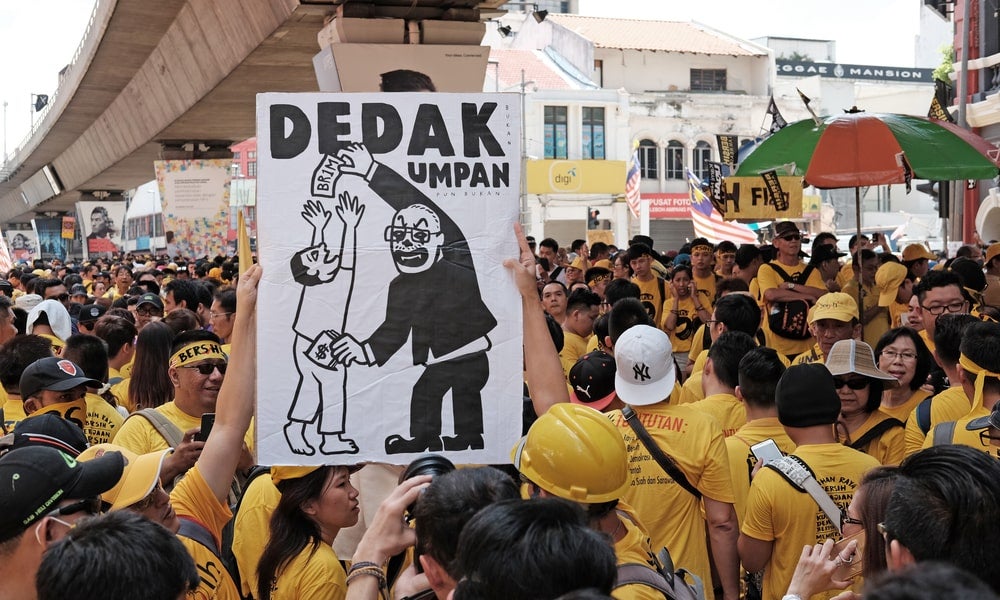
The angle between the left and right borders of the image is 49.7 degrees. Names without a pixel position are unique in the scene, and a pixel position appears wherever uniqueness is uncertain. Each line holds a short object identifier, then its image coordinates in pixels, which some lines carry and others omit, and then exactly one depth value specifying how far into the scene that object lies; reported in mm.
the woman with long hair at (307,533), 3506
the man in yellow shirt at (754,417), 4703
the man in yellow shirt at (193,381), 5469
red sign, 48594
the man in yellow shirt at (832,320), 6809
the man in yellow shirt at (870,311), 9266
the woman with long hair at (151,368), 6238
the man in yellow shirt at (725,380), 5234
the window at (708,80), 52750
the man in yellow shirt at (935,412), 4973
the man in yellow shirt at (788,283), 8461
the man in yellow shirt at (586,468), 3250
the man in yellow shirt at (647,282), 10445
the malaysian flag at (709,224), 23016
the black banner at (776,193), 13547
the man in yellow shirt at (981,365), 4738
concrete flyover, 14055
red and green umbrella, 7902
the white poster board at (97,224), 43250
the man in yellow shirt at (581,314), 8375
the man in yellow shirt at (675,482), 4336
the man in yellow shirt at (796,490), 4070
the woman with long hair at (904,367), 5730
